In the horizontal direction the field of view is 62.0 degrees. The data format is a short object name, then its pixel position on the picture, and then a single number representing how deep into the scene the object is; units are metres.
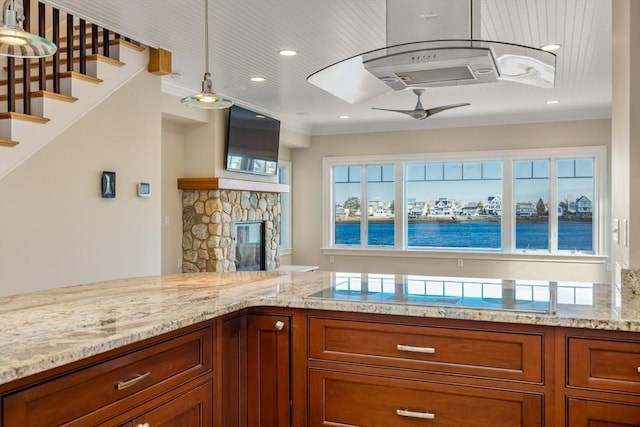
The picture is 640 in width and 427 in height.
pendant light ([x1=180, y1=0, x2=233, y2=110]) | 3.04
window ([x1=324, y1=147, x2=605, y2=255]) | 7.16
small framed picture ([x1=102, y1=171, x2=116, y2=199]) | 4.04
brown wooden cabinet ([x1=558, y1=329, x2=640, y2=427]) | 1.77
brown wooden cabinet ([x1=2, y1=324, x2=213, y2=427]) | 1.34
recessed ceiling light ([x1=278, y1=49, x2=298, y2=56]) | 4.39
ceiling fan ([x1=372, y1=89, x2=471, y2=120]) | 4.94
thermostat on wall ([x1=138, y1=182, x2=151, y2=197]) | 4.39
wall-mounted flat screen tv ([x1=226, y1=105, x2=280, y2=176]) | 6.30
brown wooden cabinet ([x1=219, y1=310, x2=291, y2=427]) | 2.25
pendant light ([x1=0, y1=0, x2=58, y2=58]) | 1.91
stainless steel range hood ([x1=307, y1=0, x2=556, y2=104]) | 2.15
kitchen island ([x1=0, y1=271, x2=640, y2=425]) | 1.59
